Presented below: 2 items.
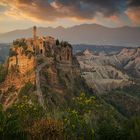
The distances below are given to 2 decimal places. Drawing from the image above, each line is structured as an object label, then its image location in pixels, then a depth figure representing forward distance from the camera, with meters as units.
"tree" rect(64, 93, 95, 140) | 45.83
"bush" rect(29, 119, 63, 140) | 33.40
